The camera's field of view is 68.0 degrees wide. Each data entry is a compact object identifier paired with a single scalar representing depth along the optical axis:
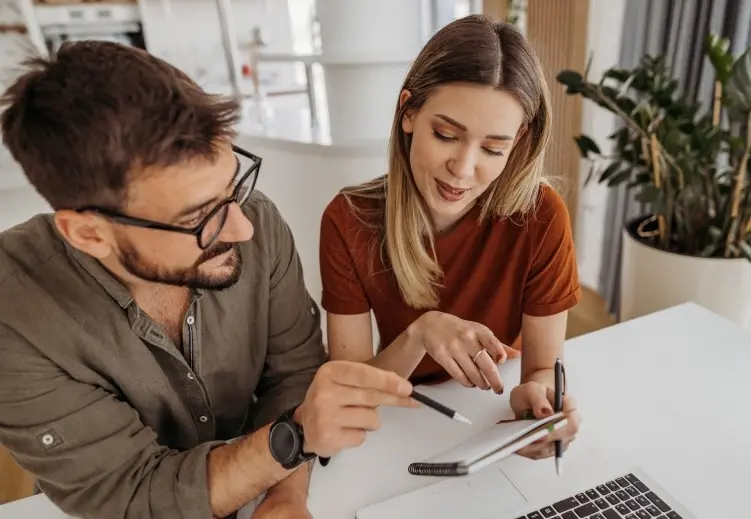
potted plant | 1.49
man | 0.71
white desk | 0.81
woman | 0.92
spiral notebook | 0.65
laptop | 0.74
